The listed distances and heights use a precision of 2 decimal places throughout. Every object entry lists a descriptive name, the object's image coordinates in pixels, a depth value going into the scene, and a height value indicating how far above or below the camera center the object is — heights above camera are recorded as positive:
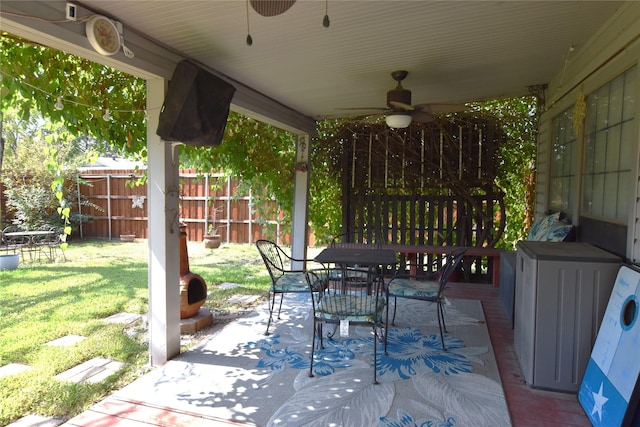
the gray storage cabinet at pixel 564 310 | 2.32 -0.67
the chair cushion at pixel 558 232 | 3.36 -0.30
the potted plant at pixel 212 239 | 8.70 -1.03
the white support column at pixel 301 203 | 5.86 -0.13
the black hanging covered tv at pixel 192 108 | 2.69 +0.60
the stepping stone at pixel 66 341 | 3.40 -1.32
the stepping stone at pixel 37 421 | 2.21 -1.32
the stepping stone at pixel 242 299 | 4.69 -1.29
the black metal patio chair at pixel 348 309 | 2.67 -0.80
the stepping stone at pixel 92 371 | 2.77 -1.32
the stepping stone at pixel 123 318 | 4.04 -1.33
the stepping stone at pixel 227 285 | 5.43 -1.29
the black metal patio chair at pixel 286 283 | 3.54 -0.83
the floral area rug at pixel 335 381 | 2.27 -1.26
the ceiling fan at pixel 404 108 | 3.81 +0.86
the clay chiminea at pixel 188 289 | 3.63 -0.91
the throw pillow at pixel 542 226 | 3.80 -0.29
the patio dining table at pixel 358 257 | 3.28 -0.56
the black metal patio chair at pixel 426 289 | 3.20 -0.80
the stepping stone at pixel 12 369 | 2.85 -1.33
